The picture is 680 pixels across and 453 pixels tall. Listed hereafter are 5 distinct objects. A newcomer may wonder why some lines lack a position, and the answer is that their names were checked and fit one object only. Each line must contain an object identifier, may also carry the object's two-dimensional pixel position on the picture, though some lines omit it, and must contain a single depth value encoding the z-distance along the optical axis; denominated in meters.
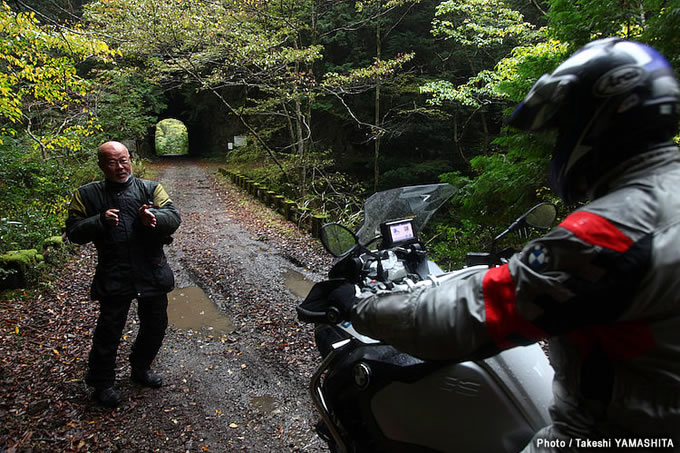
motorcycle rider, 0.86
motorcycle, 1.30
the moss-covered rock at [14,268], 5.00
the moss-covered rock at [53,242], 6.22
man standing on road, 3.01
